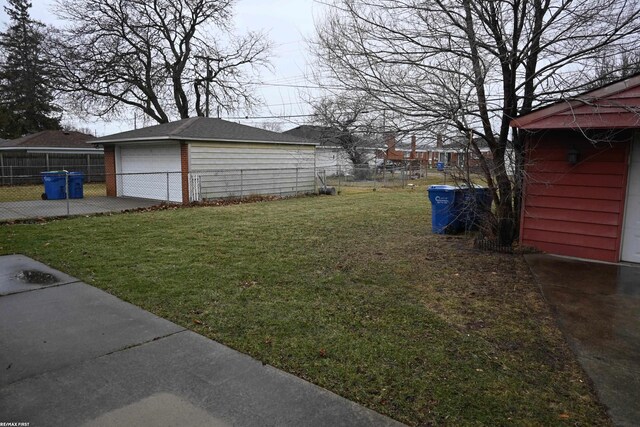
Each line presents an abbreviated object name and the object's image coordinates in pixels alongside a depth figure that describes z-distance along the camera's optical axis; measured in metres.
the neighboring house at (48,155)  25.16
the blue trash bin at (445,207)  8.98
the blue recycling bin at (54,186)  16.77
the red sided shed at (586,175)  6.20
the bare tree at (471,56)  6.63
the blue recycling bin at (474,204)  7.78
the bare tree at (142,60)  23.58
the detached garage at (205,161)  15.83
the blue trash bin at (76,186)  17.38
